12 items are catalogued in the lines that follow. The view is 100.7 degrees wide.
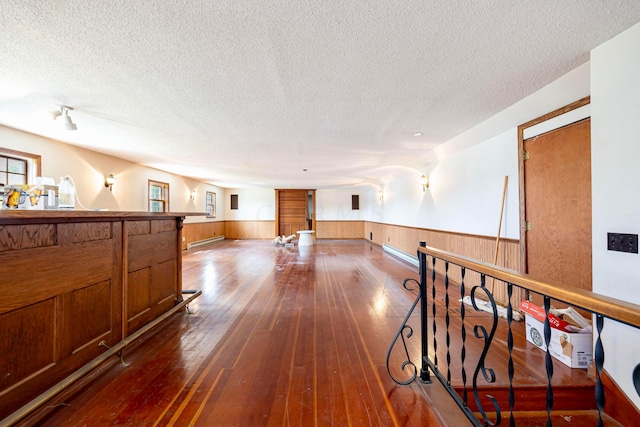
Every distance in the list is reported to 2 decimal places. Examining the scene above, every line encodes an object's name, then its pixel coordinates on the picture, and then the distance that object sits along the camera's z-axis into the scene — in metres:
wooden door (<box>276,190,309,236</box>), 11.51
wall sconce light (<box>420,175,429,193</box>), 5.61
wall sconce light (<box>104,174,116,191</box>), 5.32
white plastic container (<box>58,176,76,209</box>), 2.06
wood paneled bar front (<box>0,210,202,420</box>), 1.39
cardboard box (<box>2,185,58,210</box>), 1.65
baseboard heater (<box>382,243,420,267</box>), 6.15
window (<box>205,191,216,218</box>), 10.36
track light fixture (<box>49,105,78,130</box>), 2.91
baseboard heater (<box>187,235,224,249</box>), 8.67
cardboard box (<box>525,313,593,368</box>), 2.08
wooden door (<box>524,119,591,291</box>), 2.43
